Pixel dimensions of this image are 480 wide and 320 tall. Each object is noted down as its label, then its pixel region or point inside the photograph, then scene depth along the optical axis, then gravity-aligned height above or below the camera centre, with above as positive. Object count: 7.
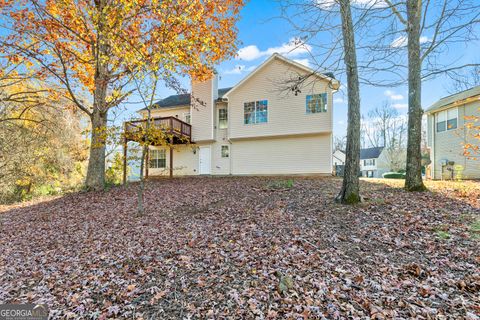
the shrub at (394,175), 21.37 -1.17
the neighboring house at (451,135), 13.19 +1.80
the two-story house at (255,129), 14.04 +2.17
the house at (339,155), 46.03 +1.57
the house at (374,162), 41.32 +0.17
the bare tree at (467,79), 6.72 +2.54
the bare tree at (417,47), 6.46 +3.55
